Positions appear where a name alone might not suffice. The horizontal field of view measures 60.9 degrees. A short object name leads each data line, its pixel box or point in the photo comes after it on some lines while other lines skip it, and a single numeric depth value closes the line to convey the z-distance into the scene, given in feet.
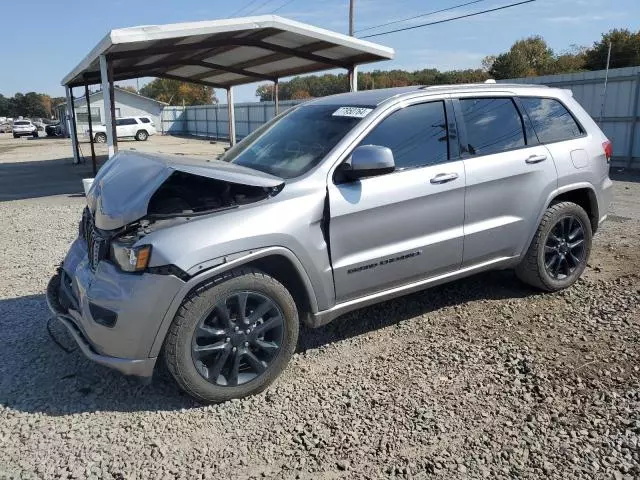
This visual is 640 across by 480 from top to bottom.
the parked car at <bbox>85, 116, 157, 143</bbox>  120.71
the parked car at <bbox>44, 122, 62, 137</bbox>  165.48
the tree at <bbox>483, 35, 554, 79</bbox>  164.45
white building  154.40
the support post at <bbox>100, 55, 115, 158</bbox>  40.57
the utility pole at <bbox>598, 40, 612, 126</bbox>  50.46
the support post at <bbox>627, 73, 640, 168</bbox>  47.91
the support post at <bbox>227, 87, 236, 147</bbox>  71.90
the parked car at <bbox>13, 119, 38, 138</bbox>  164.66
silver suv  10.15
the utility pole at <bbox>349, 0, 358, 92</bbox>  51.16
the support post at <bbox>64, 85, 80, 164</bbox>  74.81
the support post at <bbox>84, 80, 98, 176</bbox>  55.68
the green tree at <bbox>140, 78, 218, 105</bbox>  282.97
